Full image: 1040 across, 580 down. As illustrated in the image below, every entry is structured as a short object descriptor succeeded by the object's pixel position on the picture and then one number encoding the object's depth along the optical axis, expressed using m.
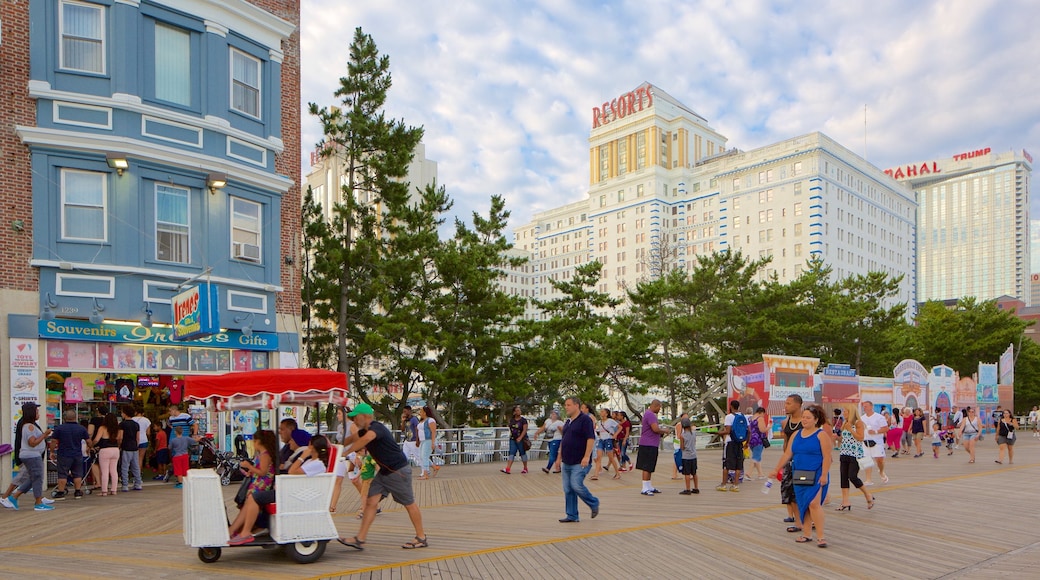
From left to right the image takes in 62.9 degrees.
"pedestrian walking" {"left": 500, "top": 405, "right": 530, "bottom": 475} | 20.41
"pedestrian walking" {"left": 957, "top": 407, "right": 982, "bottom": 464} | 23.03
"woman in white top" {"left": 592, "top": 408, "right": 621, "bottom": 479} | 18.97
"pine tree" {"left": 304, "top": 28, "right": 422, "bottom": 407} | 24.19
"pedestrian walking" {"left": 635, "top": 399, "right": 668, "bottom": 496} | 14.94
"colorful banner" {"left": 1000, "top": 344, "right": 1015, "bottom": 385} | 46.31
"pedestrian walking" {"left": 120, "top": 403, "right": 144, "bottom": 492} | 15.76
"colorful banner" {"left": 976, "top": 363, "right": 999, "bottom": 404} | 45.03
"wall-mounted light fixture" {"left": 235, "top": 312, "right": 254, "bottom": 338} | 18.50
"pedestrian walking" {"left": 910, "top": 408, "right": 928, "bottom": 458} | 25.88
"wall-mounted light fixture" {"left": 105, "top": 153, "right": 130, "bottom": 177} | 16.58
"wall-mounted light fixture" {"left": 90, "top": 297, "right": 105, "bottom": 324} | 16.12
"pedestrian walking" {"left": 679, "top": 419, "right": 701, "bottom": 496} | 15.21
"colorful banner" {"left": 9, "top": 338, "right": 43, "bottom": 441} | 15.40
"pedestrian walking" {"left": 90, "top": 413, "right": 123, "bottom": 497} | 15.10
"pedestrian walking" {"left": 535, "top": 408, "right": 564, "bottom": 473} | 20.23
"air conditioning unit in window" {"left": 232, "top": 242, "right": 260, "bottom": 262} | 18.89
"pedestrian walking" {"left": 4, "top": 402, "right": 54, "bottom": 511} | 13.39
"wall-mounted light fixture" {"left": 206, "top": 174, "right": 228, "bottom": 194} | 18.10
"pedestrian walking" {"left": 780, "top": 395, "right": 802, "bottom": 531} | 10.83
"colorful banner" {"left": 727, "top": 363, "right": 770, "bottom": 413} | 28.30
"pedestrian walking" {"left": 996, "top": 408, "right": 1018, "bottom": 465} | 22.31
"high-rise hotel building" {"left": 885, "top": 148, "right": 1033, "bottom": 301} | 186.12
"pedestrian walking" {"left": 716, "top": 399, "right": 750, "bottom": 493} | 15.59
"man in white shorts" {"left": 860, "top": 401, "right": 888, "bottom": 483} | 16.48
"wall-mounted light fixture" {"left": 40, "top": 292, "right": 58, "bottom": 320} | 15.73
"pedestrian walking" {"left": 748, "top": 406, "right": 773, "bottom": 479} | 17.44
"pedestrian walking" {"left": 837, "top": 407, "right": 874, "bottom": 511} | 12.52
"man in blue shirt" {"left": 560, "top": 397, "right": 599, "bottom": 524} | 11.08
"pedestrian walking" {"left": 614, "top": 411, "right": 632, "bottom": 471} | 20.52
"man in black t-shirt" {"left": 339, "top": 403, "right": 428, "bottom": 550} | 9.48
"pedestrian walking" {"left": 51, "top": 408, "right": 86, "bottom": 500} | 14.41
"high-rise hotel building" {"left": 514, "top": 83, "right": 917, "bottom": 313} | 112.62
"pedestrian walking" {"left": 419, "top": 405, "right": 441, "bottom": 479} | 18.66
